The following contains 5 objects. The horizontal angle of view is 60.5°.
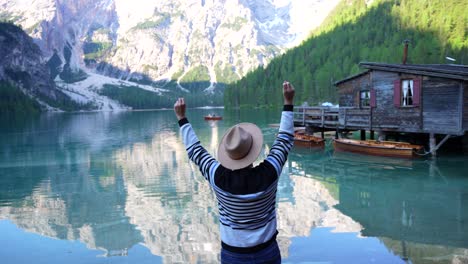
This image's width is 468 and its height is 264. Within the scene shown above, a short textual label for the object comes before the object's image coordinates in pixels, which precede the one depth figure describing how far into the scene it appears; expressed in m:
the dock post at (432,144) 25.25
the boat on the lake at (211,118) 78.38
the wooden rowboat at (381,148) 25.25
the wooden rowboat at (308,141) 32.78
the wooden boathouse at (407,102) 23.59
